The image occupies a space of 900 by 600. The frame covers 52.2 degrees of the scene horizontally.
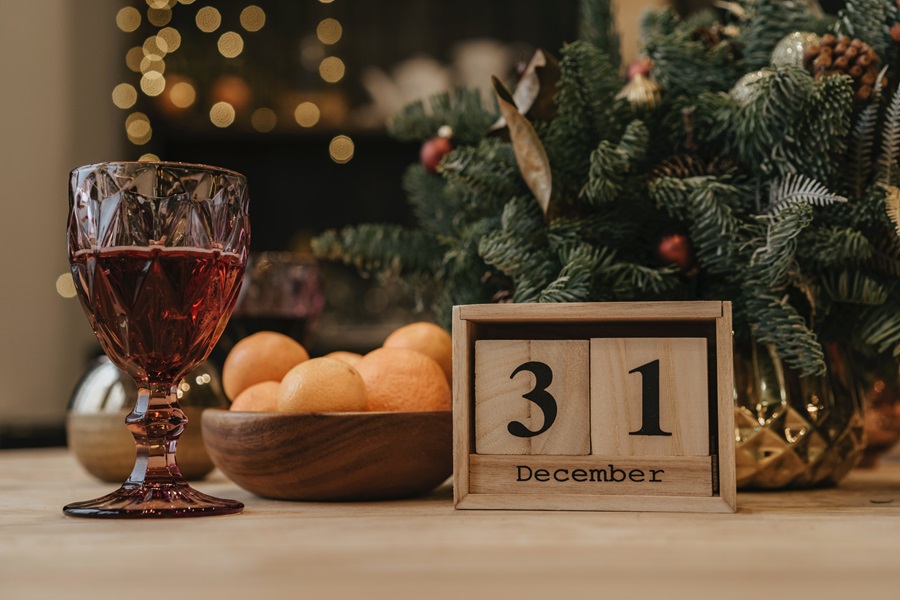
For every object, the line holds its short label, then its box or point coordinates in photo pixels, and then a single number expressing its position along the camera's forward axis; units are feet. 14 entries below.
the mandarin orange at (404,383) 2.41
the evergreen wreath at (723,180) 2.40
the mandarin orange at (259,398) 2.45
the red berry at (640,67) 2.84
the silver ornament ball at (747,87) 2.41
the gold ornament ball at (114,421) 2.91
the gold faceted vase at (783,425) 2.57
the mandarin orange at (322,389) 2.29
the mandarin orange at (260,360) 2.68
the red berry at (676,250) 2.52
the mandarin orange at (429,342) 2.72
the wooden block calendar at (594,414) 2.11
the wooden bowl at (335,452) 2.27
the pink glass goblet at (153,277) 2.16
